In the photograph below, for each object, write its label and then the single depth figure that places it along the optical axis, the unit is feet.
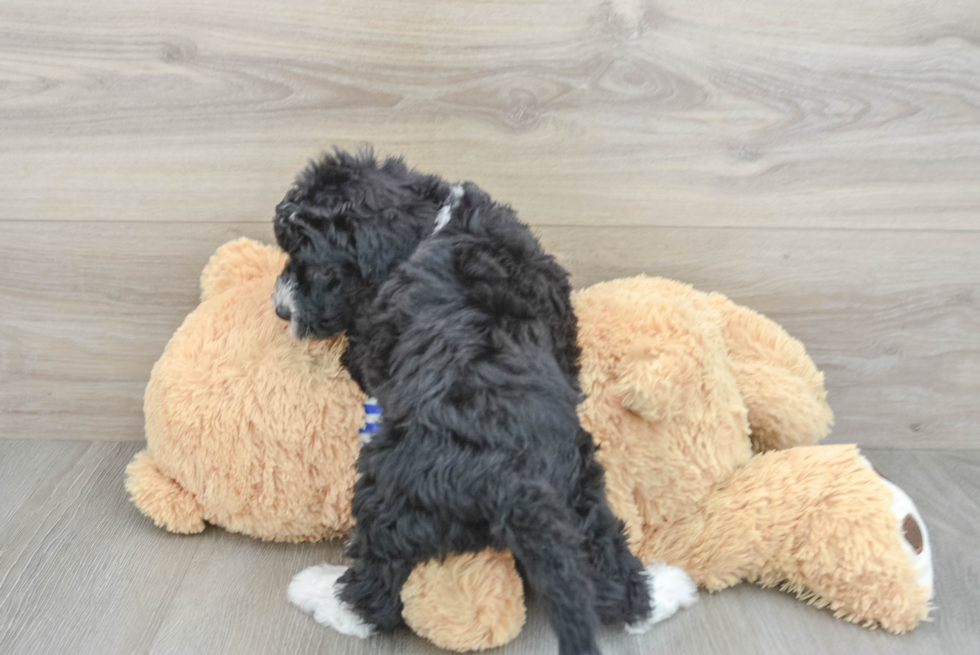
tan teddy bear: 2.14
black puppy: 1.73
